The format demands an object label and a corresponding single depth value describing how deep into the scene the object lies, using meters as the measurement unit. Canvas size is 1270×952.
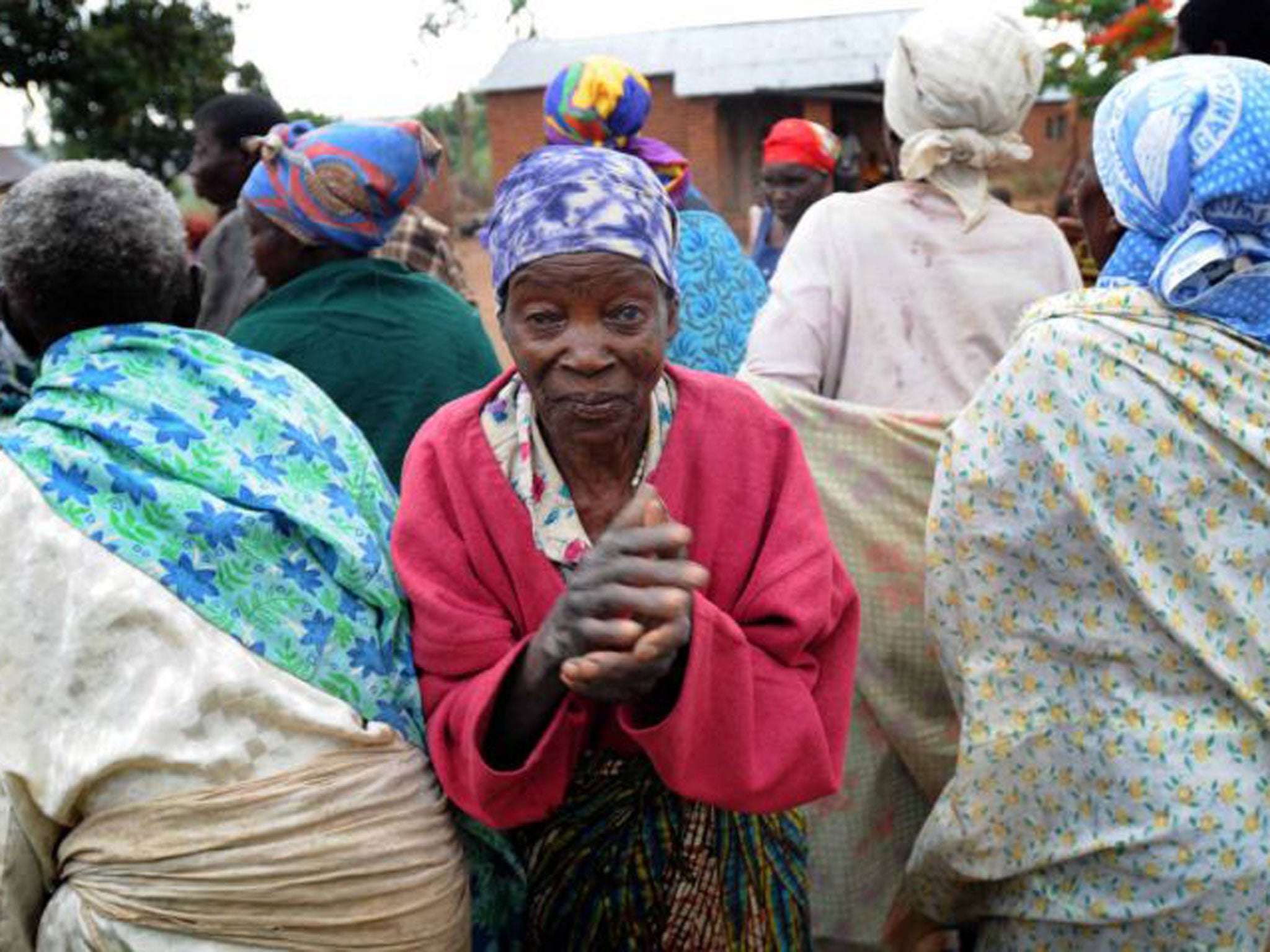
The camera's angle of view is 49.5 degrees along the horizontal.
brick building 23.36
